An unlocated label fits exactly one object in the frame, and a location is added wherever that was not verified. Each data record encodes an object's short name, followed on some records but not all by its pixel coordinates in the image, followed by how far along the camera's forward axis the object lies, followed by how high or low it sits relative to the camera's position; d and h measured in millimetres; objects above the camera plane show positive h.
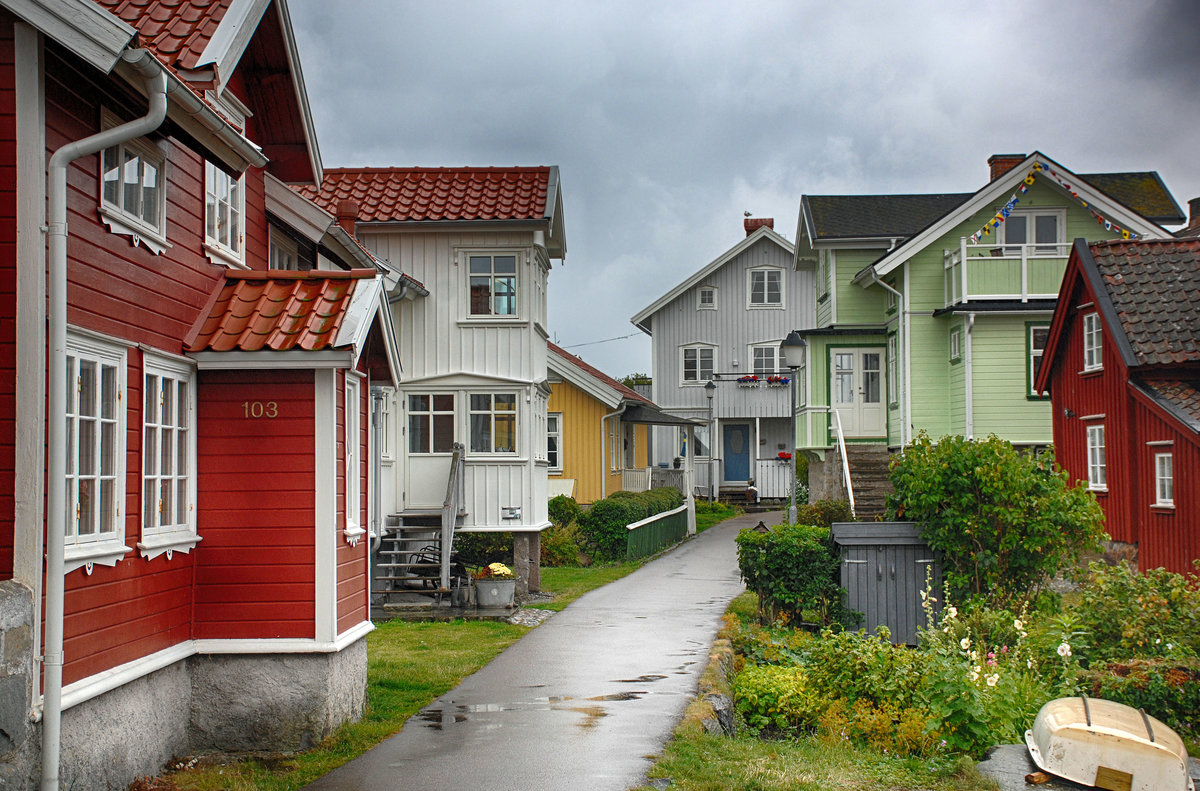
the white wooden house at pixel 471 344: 20484 +1696
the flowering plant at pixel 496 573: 18500 -2040
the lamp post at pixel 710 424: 35625 +497
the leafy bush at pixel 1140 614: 10789 -1683
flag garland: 26125 +5145
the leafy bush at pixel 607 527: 26656 -1946
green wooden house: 25984 +2670
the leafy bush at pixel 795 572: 15836 -1799
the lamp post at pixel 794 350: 18906 +1401
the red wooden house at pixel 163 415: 6758 +212
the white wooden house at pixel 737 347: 43906 +3433
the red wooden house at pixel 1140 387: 17938 +769
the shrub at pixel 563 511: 27625 -1623
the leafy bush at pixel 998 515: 14609 -989
